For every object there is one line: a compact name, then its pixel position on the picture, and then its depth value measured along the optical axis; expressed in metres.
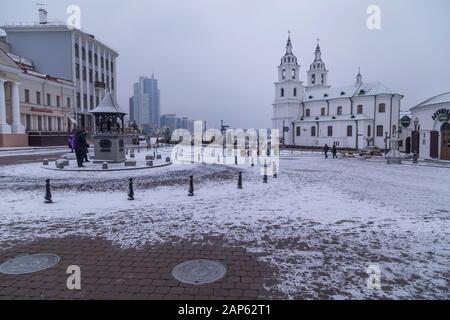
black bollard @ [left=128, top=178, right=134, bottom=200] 10.47
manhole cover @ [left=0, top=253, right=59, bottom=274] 5.18
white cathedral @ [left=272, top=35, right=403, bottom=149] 61.19
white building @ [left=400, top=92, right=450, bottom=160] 29.84
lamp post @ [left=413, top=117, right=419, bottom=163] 33.93
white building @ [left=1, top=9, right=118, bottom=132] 55.28
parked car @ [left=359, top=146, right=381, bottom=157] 38.84
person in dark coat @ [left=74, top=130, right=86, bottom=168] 19.28
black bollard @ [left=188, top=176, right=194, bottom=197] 11.26
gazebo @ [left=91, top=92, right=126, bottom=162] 21.92
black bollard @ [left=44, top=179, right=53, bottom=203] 9.97
